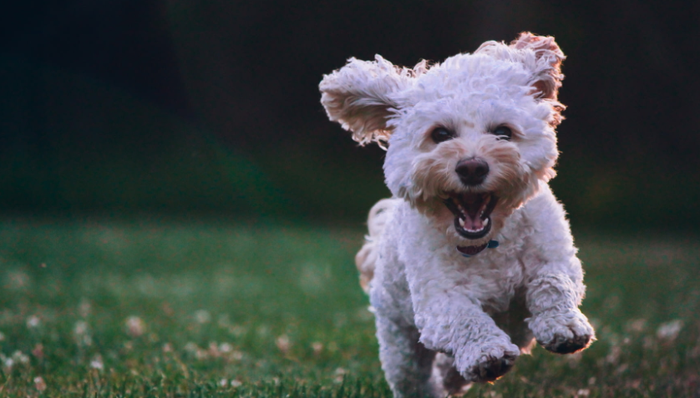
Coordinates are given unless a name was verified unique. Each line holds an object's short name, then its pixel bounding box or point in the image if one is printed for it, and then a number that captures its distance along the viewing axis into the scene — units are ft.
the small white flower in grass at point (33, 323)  36.83
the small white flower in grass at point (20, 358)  29.76
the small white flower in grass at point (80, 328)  36.80
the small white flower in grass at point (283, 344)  37.93
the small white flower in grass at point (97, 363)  29.29
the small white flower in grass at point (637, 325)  43.51
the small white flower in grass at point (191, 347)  35.09
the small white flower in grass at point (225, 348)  35.99
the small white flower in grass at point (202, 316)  45.46
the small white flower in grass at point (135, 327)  38.64
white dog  19.63
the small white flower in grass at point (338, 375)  31.17
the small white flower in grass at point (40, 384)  25.64
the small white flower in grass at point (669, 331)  39.68
